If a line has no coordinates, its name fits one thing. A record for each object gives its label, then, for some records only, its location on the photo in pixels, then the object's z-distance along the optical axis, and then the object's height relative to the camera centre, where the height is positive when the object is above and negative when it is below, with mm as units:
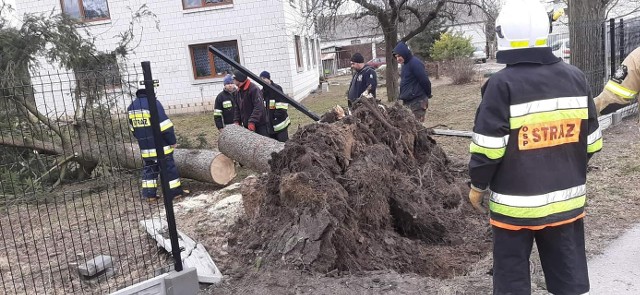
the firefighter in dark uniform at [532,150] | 2277 -523
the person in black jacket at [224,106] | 8430 -611
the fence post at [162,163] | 3305 -579
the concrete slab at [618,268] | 3211 -1654
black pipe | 6645 -258
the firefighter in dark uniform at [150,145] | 5531 -782
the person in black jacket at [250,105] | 7476 -577
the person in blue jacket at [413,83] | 7492 -481
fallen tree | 5762 -383
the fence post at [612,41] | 8977 -188
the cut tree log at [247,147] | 6285 -1022
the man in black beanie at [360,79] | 7906 -357
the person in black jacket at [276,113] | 7598 -735
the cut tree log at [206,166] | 6680 -1262
